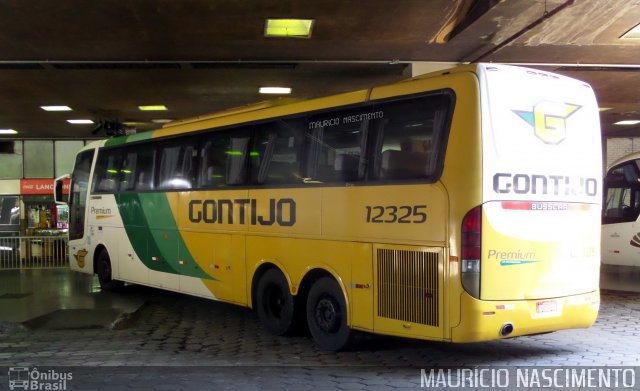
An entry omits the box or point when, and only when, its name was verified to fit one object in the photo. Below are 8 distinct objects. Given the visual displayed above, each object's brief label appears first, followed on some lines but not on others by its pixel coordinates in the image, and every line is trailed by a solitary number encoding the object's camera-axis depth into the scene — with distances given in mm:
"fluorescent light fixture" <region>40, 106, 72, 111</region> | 19000
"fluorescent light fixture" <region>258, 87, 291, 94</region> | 16578
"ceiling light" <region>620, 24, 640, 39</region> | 11291
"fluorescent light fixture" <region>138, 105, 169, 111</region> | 19219
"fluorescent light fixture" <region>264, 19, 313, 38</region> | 10812
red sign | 27766
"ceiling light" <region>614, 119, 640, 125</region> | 23591
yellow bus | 6457
